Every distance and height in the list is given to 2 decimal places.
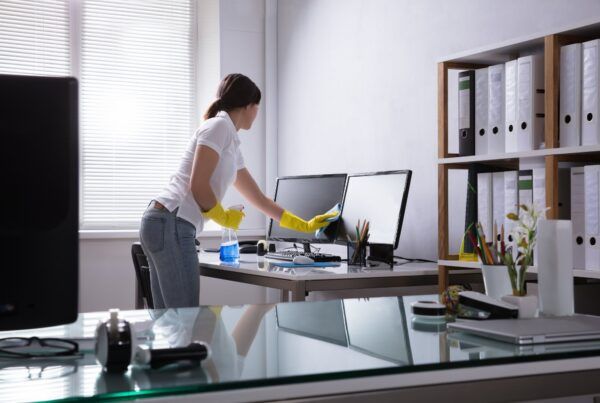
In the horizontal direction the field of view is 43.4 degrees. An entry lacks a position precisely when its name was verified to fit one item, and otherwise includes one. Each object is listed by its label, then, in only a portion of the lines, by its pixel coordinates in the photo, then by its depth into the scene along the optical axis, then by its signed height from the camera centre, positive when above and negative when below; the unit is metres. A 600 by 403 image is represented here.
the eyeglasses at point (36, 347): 1.24 -0.25
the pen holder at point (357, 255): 3.24 -0.22
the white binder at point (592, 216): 2.23 -0.04
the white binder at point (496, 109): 2.59 +0.33
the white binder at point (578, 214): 2.28 -0.03
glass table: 1.01 -0.24
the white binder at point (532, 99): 2.43 +0.34
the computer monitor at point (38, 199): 1.09 +0.01
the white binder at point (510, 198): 2.54 +0.02
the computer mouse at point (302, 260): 3.21 -0.24
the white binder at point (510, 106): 2.50 +0.33
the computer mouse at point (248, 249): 3.92 -0.24
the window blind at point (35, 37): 4.54 +1.02
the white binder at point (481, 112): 2.66 +0.33
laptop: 1.27 -0.22
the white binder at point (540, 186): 2.40 +0.05
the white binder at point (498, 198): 2.62 +0.02
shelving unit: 2.30 +0.24
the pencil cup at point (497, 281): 1.70 -0.18
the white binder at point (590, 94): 2.21 +0.32
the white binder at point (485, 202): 2.68 +0.00
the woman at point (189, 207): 2.93 -0.01
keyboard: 3.32 -0.24
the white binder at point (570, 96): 2.27 +0.32
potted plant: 1.53 -0.12
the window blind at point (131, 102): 4.72 +0.66
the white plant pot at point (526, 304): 1.52 -0.21
